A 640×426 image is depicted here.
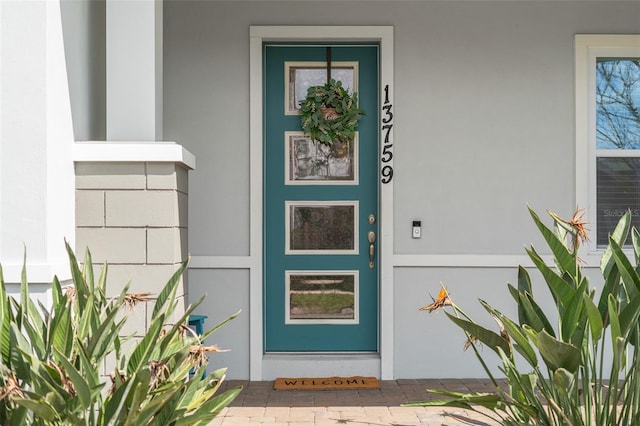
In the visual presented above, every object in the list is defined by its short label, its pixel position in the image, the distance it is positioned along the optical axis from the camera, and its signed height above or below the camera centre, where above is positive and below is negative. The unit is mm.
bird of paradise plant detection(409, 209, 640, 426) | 2508 -465
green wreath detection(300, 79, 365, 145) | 5113 +741
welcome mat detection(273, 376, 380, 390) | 4781 -1173
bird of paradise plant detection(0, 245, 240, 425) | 2326 -543
